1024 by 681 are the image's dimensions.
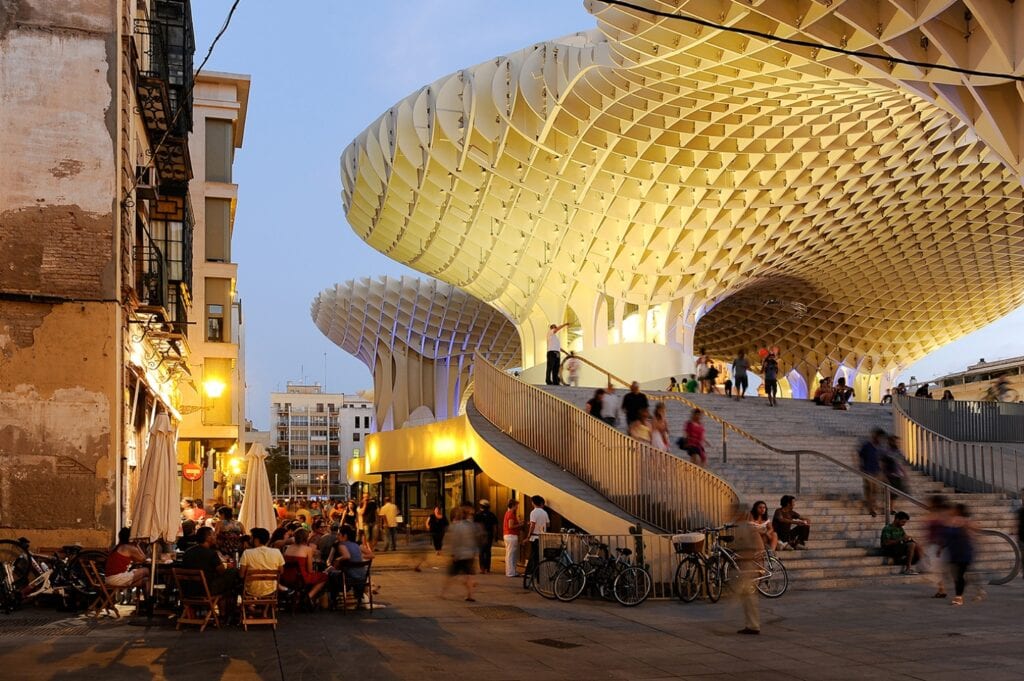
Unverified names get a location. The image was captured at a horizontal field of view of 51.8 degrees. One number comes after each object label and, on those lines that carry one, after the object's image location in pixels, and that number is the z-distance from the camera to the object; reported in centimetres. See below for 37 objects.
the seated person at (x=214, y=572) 1138
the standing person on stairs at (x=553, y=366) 2864
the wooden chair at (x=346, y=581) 1309
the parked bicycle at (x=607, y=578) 1346
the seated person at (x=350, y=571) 1312
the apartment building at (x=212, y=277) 3500
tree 11844
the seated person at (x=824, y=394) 2841
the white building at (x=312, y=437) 14200
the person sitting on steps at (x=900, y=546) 1588
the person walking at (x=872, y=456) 1847
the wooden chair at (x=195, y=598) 1121
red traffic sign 2955
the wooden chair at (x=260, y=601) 1135
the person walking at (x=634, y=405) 1856
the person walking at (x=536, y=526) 1559
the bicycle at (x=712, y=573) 1373
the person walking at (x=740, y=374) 2747
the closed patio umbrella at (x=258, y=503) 1827
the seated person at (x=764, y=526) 1465
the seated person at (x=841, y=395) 2741
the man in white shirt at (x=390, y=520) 2705
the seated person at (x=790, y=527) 1569
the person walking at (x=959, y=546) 1259
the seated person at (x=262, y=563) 1151
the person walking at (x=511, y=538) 1814
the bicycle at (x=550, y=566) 1421
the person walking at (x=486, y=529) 1938
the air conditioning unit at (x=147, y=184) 1809
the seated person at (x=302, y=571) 1291
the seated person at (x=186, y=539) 1523
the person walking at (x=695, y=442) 1806
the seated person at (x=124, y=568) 1234
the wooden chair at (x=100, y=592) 1231
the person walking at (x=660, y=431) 1786
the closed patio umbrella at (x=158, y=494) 1379
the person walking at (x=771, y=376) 2698
